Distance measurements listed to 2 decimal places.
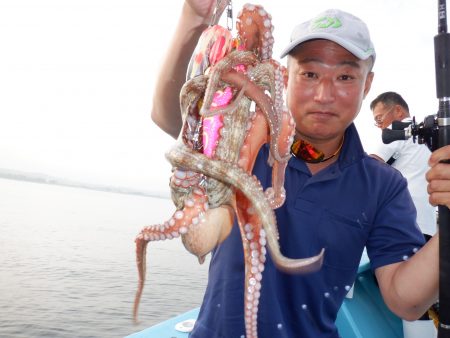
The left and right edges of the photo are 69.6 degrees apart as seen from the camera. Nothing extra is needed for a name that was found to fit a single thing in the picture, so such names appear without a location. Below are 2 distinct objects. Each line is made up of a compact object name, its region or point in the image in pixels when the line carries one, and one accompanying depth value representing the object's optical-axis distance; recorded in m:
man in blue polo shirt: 0.57
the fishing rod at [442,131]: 0.62
